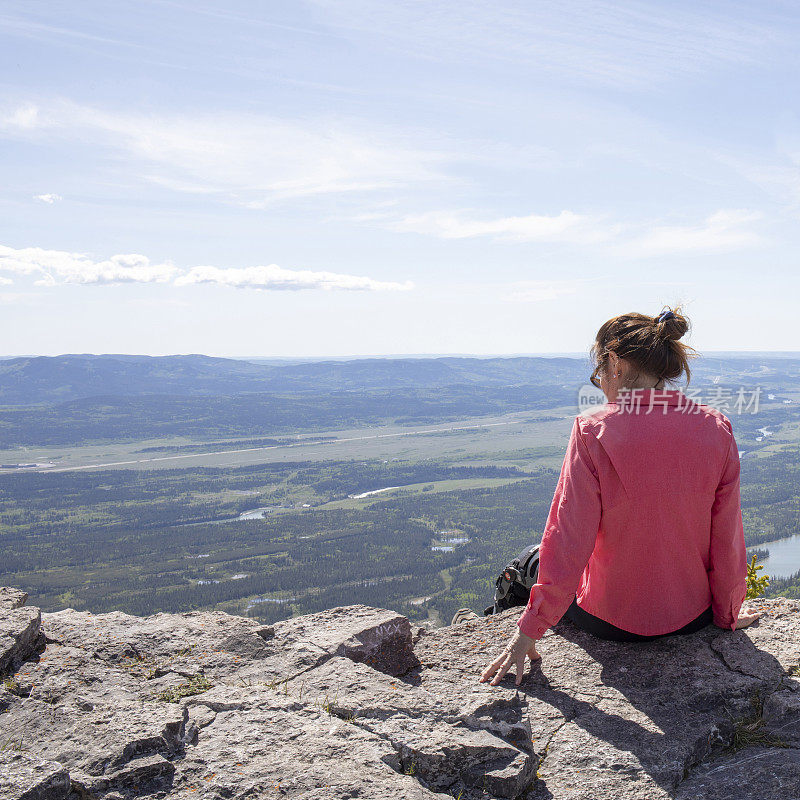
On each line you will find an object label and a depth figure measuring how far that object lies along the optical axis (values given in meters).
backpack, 4.54
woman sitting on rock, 3.43
